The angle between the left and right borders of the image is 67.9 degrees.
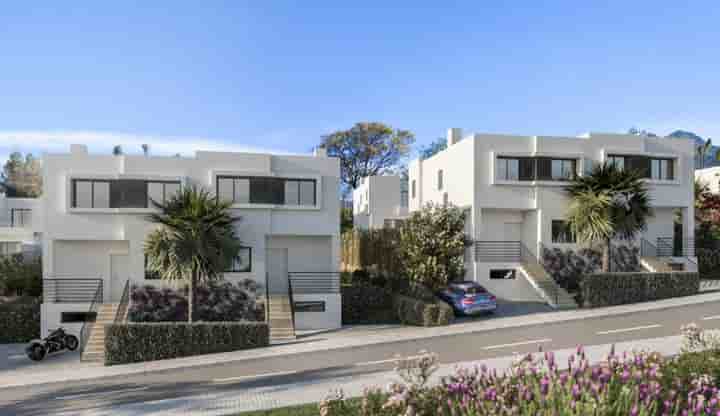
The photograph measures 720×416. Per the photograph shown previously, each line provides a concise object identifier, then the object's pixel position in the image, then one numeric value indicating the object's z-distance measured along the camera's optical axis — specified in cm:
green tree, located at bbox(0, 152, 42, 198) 6906
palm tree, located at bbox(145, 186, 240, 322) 1812
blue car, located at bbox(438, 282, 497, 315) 2136
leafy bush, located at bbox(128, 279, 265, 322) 2061
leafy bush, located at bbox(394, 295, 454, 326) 2027
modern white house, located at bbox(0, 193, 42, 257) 3256
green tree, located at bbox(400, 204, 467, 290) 2289
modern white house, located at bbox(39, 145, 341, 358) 2098
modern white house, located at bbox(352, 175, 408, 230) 3997
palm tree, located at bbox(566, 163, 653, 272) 2342
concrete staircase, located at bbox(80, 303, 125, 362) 1742
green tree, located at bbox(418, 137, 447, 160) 6344
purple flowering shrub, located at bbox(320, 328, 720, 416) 547
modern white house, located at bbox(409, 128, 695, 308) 2611
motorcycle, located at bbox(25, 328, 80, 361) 1758
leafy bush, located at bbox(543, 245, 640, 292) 2575
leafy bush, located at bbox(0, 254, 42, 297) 2259
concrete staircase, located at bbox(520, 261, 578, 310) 2333
